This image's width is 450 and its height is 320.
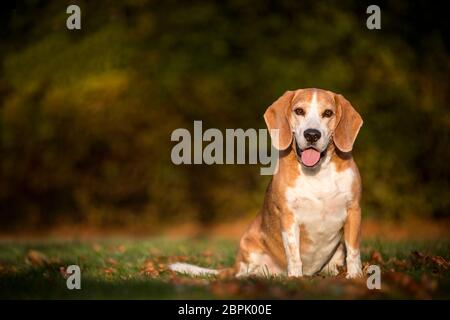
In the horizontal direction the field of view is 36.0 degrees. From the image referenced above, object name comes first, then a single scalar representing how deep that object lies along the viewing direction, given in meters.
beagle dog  5.34
